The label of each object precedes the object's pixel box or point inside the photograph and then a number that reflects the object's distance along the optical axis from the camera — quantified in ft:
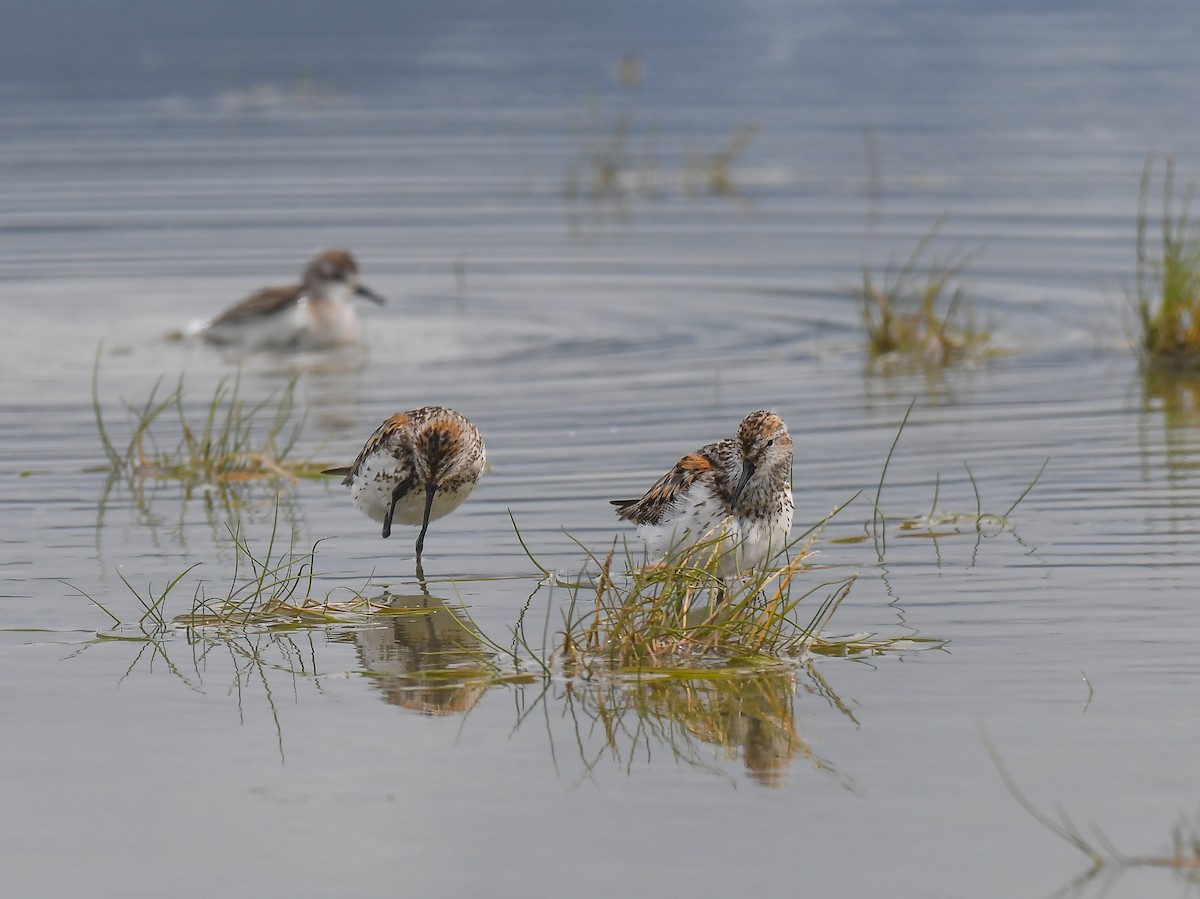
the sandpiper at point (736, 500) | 26.32
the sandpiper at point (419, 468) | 29.27
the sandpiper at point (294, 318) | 54.70
